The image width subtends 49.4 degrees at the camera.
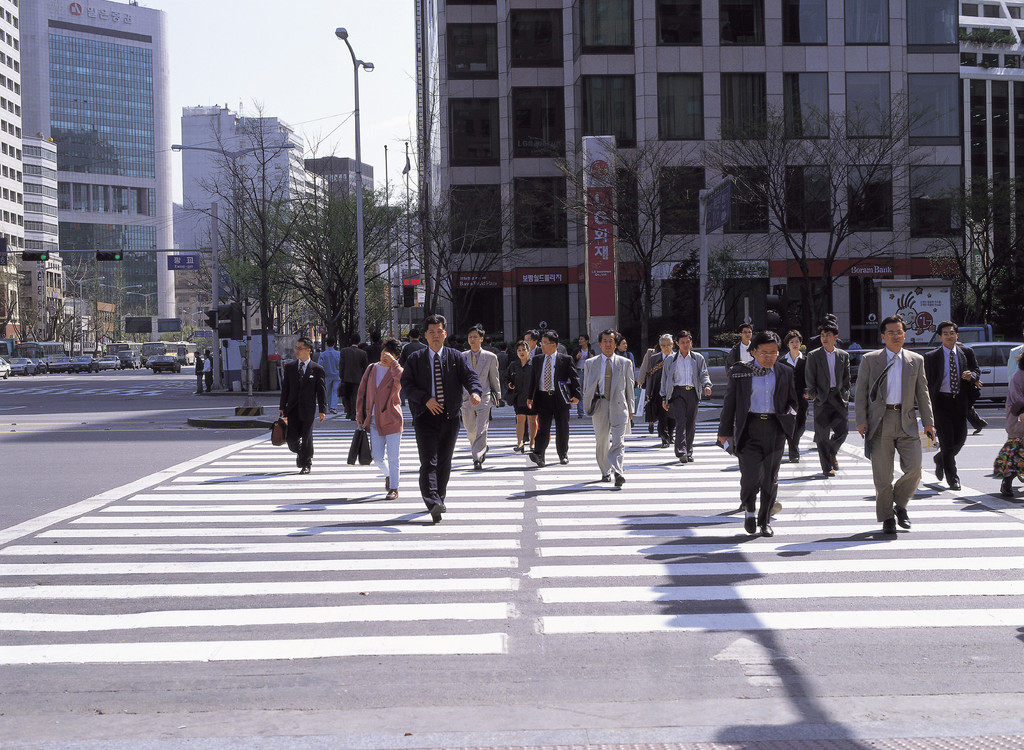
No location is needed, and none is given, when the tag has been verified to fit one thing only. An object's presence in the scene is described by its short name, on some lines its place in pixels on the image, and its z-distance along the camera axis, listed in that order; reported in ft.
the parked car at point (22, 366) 274.16
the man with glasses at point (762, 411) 31.32
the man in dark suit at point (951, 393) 41.27
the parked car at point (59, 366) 302.45
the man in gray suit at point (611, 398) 43.01
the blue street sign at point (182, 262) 159.53
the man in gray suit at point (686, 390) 51.90
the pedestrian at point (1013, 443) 39.11
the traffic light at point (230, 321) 104.47
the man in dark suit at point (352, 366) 73.41
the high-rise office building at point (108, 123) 578.25
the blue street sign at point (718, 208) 91.76
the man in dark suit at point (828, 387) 45.16
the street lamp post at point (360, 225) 117.80
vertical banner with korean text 111.14
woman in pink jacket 39.34
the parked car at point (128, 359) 341.62
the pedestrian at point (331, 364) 88.58
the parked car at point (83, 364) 302.25
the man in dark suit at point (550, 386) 49.67
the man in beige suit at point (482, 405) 50.80
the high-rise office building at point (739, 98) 147.74
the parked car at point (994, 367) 85.87
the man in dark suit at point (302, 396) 48.88
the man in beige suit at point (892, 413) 31.19
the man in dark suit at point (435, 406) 34.58
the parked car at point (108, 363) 317.20
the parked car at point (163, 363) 281.54
